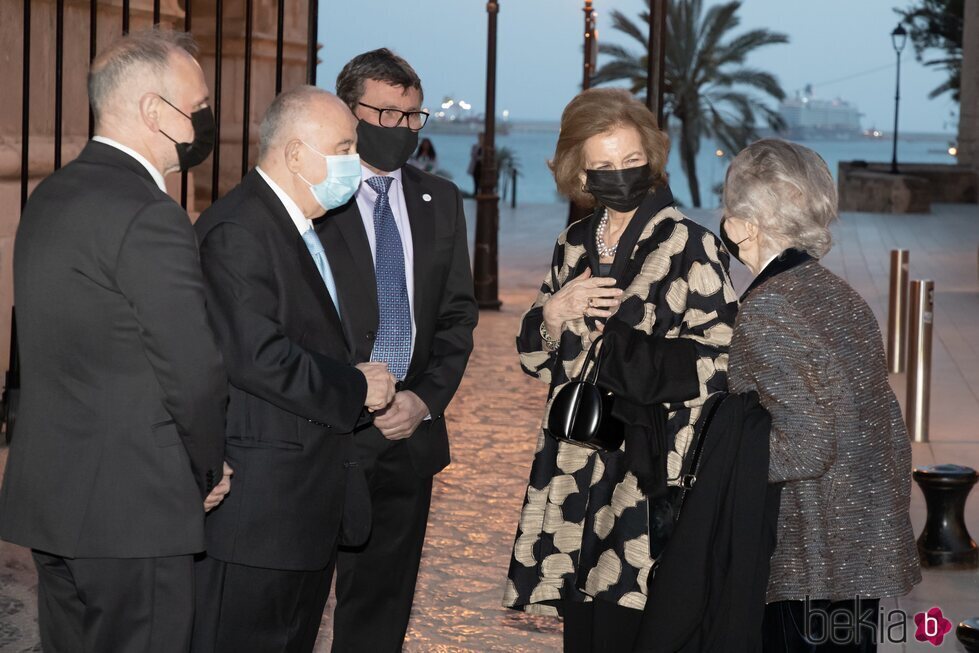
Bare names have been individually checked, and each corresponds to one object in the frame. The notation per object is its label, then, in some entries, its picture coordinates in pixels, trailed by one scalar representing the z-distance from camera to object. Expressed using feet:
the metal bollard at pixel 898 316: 36.40
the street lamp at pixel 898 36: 109.91
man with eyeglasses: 12.98
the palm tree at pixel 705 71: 123.03
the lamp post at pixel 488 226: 46.29
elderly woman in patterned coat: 11.99
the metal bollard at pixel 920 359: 27.99
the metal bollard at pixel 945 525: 19.43
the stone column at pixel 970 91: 113.91
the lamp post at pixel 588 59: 58.23
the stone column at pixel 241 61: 38.17
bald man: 10.94
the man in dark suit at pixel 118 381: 9.62
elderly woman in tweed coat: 10.68
